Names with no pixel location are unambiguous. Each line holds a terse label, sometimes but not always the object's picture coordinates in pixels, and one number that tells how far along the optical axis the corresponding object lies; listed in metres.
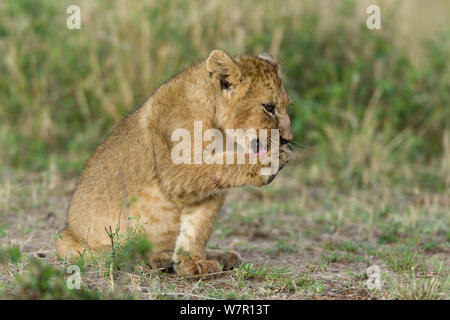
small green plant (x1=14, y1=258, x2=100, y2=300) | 7.51
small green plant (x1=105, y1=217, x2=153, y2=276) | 8.36
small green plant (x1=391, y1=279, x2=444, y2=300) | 8.05
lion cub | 9.52
